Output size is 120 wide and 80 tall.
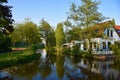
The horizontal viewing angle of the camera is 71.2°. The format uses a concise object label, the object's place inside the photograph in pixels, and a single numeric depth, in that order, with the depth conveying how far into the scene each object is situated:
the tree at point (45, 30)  31.12
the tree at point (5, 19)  8.70
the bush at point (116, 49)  15.22
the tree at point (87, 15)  15.66
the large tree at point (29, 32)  18.93
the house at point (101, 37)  16.03
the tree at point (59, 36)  27.46
